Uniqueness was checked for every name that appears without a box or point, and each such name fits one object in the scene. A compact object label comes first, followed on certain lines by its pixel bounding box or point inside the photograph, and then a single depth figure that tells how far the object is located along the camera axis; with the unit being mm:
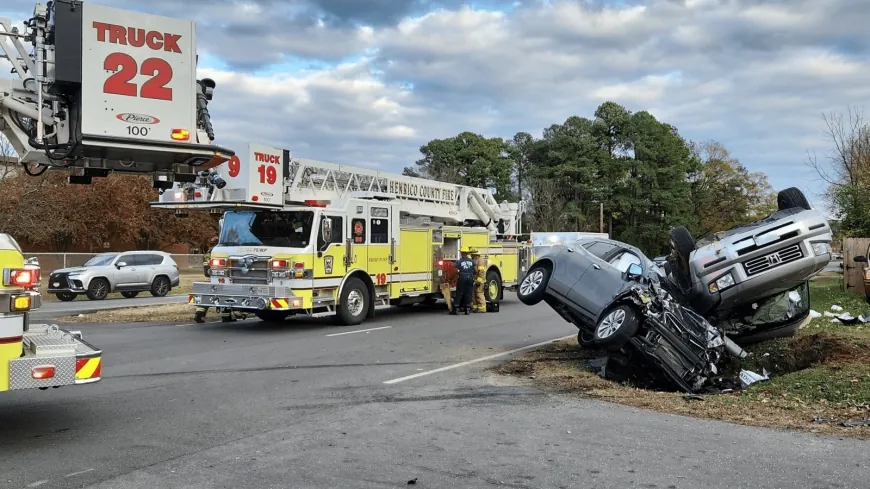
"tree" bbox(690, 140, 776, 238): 69938
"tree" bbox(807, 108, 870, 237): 22672
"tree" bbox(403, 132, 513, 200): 66438
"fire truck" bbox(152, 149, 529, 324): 13102
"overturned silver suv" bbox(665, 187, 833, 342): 8344
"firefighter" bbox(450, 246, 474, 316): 16891
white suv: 22609
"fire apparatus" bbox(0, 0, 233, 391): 5477
